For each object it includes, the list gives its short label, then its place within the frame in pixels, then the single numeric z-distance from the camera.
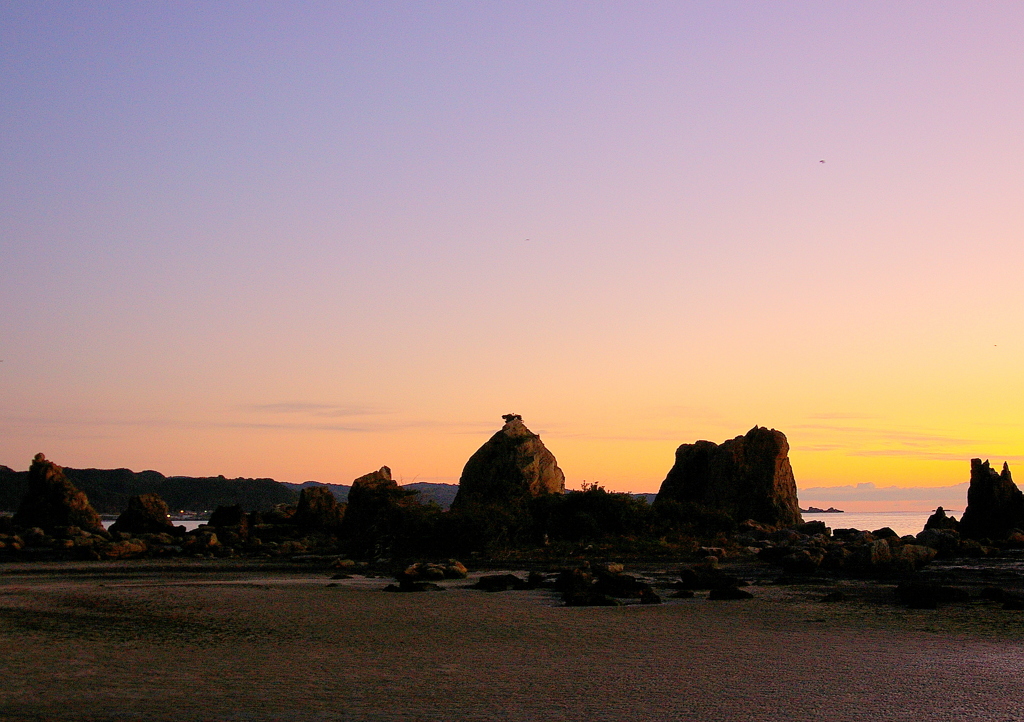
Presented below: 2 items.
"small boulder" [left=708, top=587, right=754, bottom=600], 18.02
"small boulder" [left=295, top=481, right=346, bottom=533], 56.12
